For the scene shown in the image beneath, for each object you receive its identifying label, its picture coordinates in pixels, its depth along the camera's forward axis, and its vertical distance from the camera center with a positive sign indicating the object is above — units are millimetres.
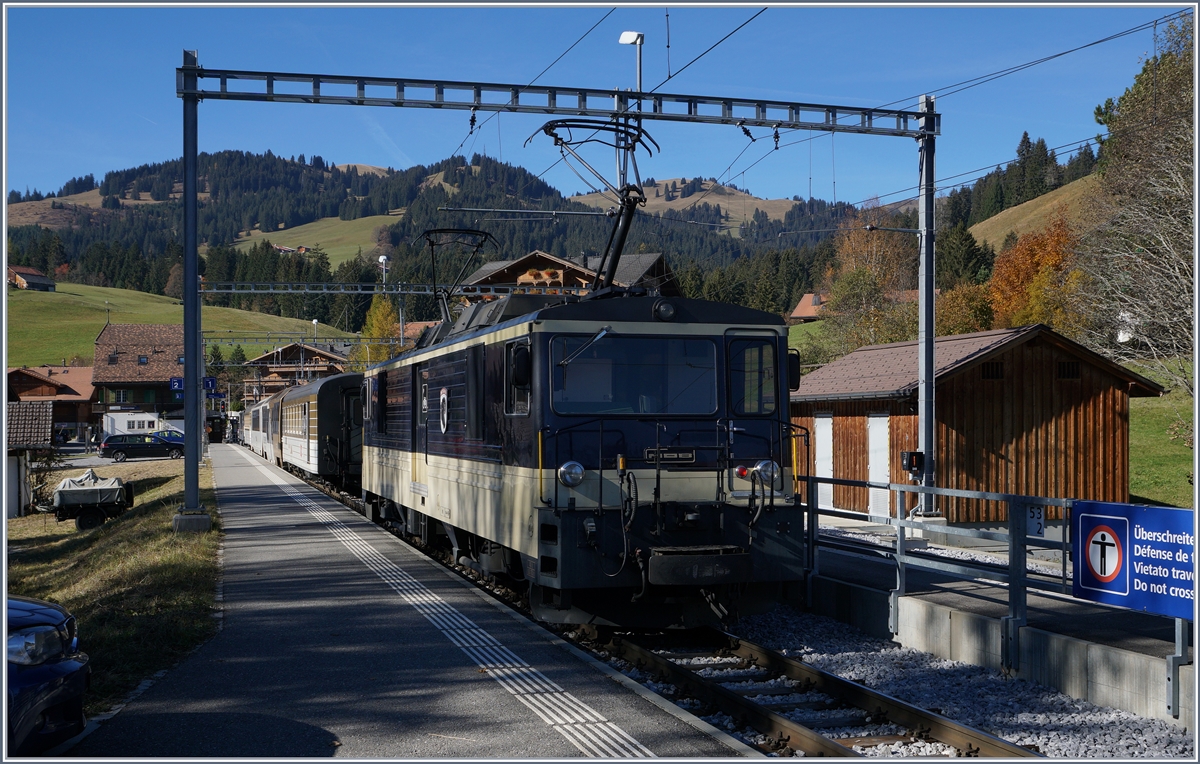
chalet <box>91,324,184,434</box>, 86500 +2544
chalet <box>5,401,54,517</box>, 36281 -1445
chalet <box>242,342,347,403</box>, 90469 +3387
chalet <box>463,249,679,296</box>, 46469 +6416
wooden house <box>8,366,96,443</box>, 83562 +1011
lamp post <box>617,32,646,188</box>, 17047 +6076
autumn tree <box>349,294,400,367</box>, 73688 +6355
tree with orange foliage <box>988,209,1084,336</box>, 58438 +7854
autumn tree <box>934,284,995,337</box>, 43531 +3944
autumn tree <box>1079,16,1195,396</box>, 27172 +4161
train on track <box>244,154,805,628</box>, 8906 -513
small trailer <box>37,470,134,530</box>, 31062 -3044
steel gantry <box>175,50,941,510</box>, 15984 +4737
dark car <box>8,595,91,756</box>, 5473 -1549
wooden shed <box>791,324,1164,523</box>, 20828 -443
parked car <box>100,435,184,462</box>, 59406 -2646
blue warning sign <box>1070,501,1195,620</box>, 6641 -1088
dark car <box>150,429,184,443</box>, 62025 -2040
